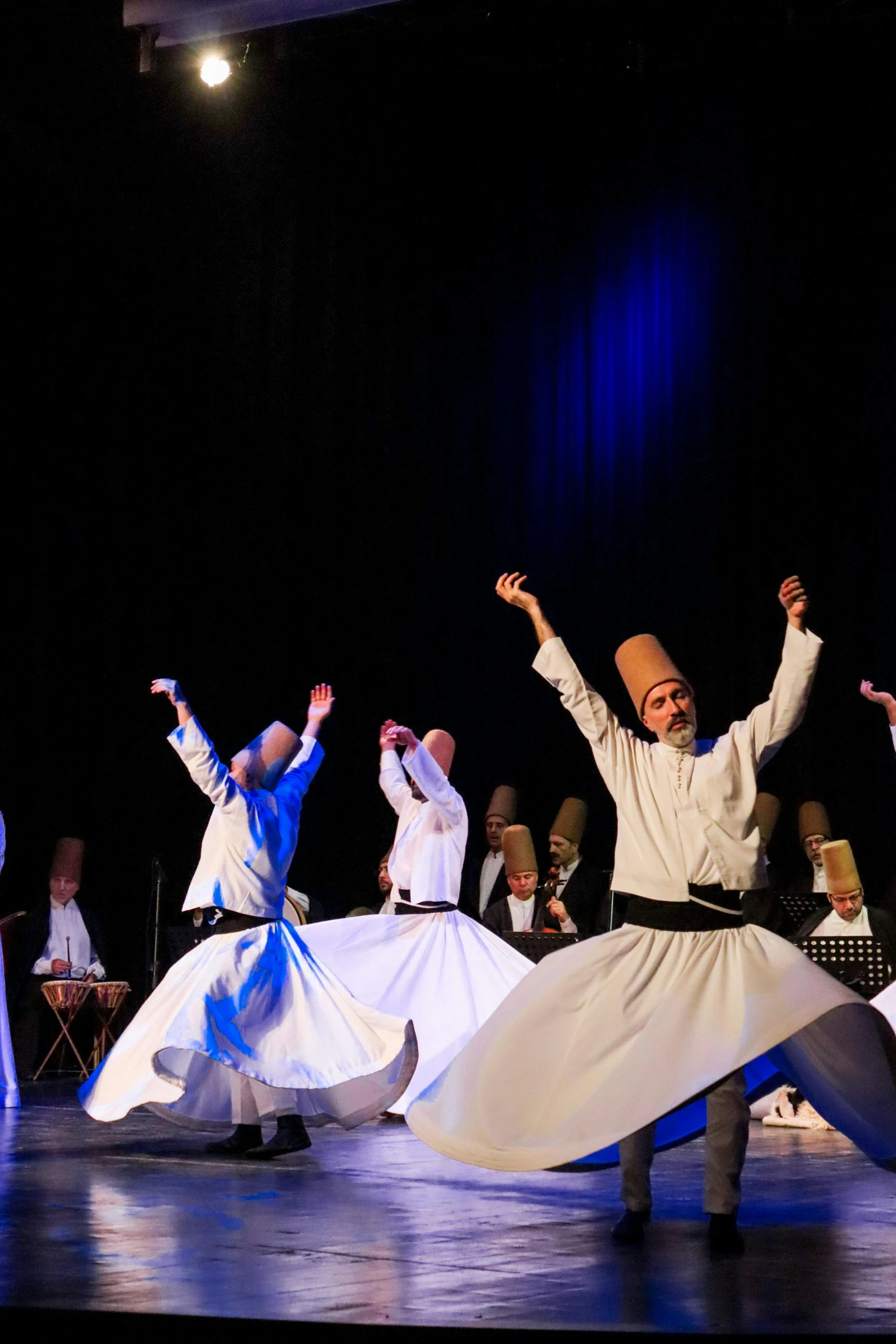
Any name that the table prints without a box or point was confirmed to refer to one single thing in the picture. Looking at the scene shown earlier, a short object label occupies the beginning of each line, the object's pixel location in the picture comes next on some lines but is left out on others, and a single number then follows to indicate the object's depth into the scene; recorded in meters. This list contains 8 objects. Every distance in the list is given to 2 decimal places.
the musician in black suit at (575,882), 9.18
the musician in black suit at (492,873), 10.05
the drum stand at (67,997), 8.85
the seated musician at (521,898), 8.85
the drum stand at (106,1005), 9.04
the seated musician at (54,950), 9.37
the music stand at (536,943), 7.56
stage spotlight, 8.65
